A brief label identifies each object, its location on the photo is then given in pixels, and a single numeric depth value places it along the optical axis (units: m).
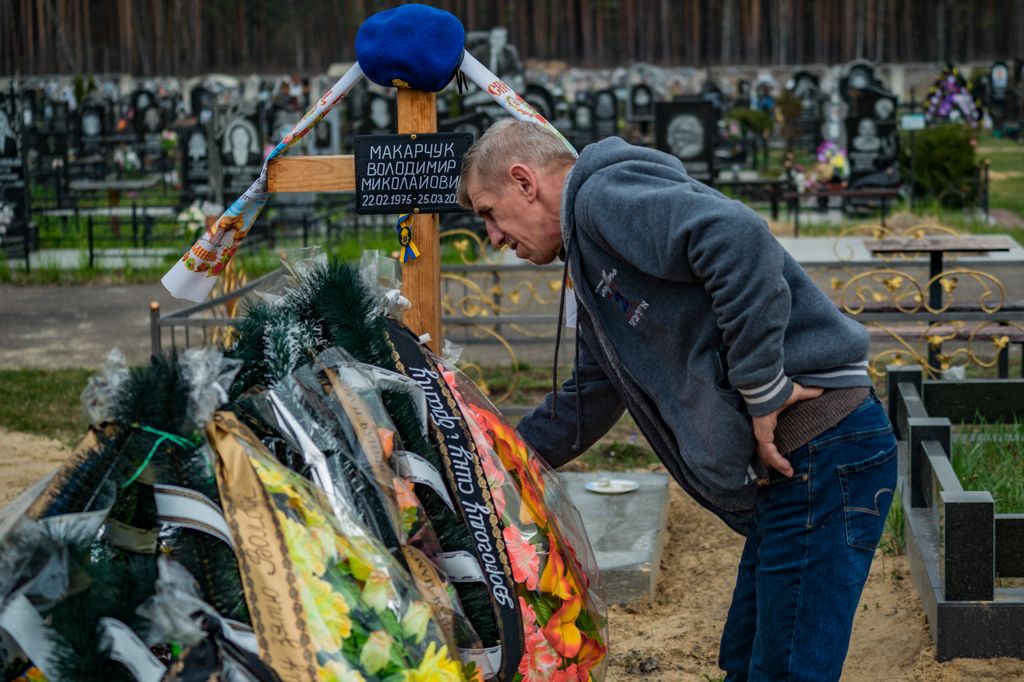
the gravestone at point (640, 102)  27.55
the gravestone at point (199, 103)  26.59
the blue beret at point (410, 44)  3.24
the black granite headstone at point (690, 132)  15.84
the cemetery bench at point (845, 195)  14.48
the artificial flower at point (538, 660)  2.35
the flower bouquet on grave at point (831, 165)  16.41
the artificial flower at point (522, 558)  2.36
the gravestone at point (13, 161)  13.63
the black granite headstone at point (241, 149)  15.35
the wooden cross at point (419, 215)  3.50
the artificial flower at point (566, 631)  2.44
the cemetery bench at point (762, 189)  15.41
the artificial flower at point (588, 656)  2.54
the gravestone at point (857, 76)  26.09
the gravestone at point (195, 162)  16.44
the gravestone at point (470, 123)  13.48
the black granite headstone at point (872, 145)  15.99
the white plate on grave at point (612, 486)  5.12
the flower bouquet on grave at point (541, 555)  2.39
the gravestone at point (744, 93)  29.67
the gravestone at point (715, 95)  26.33
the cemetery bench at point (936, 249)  6.52
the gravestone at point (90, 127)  24.38
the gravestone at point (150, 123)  25.08
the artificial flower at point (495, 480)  2.40
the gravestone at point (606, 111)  23.47
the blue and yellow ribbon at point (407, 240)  3.52
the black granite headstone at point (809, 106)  24.92
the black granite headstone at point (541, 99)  18.20
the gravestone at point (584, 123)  20.73
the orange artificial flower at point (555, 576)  2.45
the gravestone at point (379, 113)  20.64
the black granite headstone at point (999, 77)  33.22
